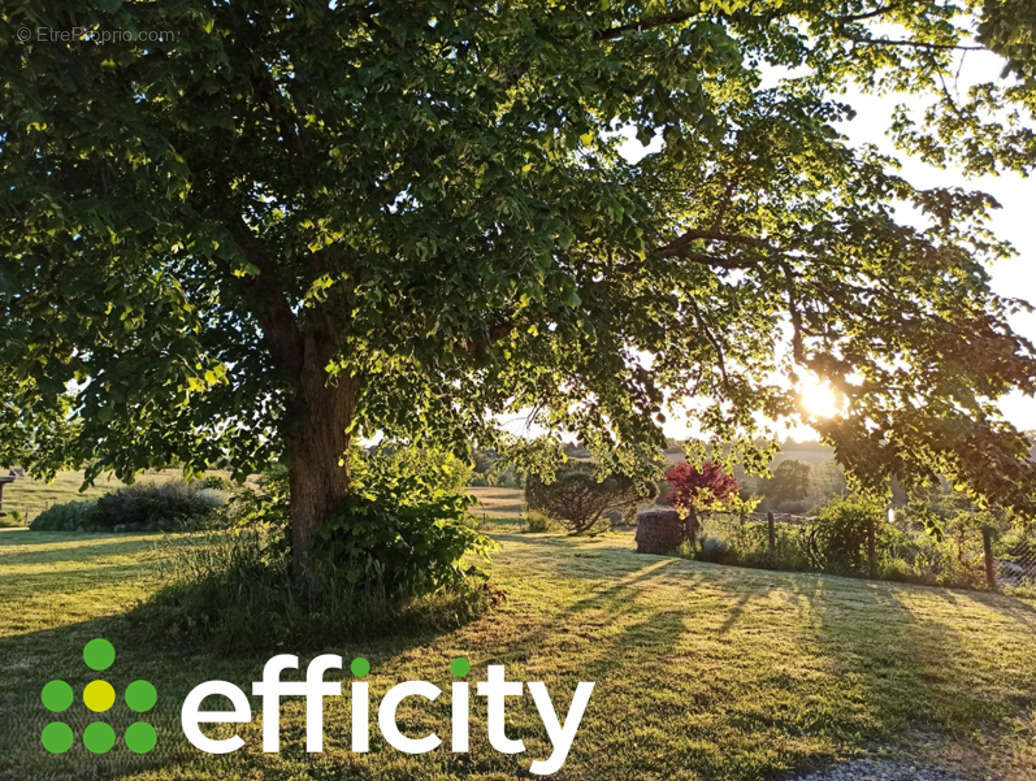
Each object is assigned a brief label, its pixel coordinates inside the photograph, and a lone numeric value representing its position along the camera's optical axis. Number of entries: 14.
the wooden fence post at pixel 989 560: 12.64
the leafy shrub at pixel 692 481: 19.23
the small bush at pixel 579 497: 24.25
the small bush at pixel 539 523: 23.81
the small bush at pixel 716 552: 15.19
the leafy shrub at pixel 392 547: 7.88
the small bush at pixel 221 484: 8.80
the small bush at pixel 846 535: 13.98
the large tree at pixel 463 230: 4.36
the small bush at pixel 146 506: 20.36
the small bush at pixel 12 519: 23.77
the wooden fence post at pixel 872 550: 13.59
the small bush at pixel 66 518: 21.08
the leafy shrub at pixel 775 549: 14.34
